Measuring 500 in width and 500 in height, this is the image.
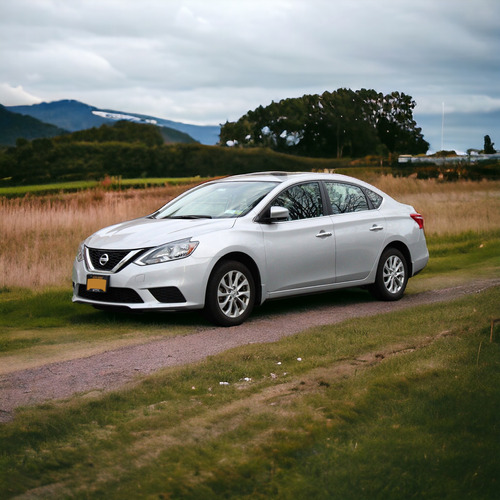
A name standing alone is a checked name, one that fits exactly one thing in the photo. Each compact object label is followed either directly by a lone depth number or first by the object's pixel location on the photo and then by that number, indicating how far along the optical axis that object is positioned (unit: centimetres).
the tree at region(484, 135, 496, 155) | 5305
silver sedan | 938
